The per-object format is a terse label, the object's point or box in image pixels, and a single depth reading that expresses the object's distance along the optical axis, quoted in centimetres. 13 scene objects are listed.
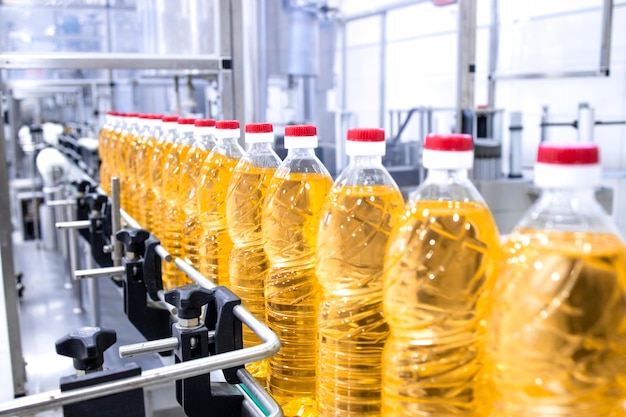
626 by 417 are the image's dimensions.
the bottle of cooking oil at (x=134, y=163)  172
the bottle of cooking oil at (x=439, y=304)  62
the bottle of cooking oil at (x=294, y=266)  88
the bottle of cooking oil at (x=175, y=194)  136
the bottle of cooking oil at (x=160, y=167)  147
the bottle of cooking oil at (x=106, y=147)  214
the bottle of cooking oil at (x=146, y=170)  161
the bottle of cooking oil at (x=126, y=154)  181
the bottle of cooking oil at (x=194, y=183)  125
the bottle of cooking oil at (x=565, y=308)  49
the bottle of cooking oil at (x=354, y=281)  75
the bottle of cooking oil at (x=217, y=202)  112
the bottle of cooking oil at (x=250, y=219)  101
